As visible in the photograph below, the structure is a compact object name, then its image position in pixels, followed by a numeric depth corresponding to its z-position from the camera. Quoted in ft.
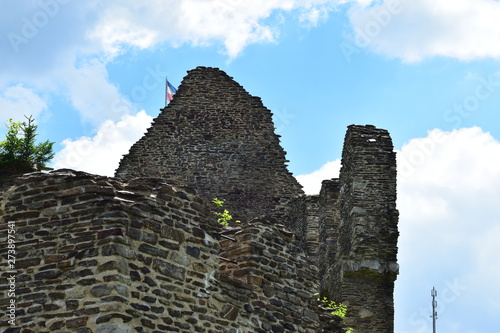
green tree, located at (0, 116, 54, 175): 69.05
